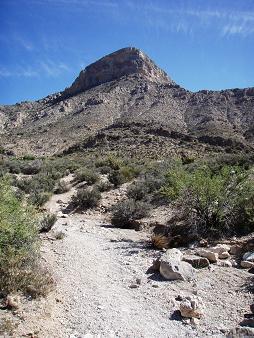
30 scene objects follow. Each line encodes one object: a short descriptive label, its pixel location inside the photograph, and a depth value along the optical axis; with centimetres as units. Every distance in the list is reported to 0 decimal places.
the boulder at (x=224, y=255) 974
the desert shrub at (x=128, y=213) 1491
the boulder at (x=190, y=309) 670
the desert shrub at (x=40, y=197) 1822
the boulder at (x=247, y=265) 891
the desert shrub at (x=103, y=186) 2039
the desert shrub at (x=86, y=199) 1777
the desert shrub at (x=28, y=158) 4174
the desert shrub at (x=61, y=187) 2123
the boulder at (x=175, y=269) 847
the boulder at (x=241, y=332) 562
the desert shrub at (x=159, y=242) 1113
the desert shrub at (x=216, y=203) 1170
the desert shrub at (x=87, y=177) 2198
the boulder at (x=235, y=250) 1002
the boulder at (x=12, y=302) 691
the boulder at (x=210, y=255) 948
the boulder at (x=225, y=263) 914
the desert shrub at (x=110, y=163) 2629
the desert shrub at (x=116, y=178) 2145
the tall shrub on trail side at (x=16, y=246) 757
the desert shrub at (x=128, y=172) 2262
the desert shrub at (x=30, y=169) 2911
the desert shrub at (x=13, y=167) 2909
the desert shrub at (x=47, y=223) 1294
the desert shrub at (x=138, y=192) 1812
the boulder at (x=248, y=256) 920
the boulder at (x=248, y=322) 624
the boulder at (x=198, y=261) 919
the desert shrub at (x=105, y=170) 2492
